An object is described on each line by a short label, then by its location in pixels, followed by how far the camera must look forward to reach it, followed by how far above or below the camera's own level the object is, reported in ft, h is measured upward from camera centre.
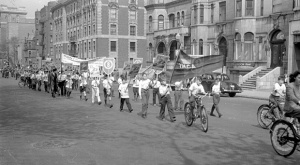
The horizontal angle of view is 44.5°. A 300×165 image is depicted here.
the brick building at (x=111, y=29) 201.67 +27.26
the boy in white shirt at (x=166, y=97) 44.42 -2.46
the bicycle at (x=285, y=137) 26.45 -4.43
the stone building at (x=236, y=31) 101.50 +14.65
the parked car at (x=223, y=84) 82.17 -1.59
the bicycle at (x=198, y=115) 37.04 -4.04
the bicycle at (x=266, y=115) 38.29 -4.02
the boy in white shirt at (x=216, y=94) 48.56 -2.26
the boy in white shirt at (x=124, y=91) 51.93 -2.03
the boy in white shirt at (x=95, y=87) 62.87 -1.86
